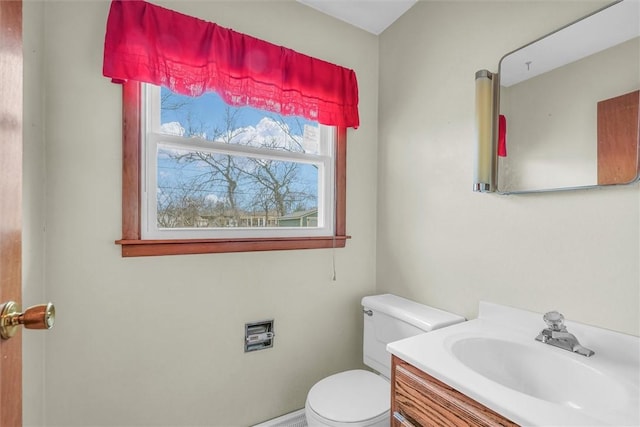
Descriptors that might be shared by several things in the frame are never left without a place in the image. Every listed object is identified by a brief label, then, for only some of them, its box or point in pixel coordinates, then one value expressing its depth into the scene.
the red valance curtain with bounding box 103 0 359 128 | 1.30
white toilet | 1.32
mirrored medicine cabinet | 0.98
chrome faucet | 1.03
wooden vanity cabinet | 0.82
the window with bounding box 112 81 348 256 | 1.40
